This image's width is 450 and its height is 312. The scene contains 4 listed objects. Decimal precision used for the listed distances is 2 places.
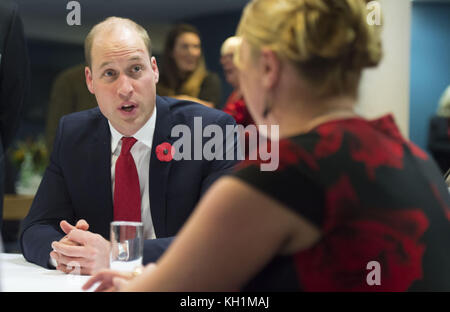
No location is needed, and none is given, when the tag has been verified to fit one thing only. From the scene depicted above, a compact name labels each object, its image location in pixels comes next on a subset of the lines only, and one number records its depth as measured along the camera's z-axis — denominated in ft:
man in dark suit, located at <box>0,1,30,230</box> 8.18
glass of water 4.93
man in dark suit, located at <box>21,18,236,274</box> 6.96
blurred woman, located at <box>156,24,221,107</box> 12.41
